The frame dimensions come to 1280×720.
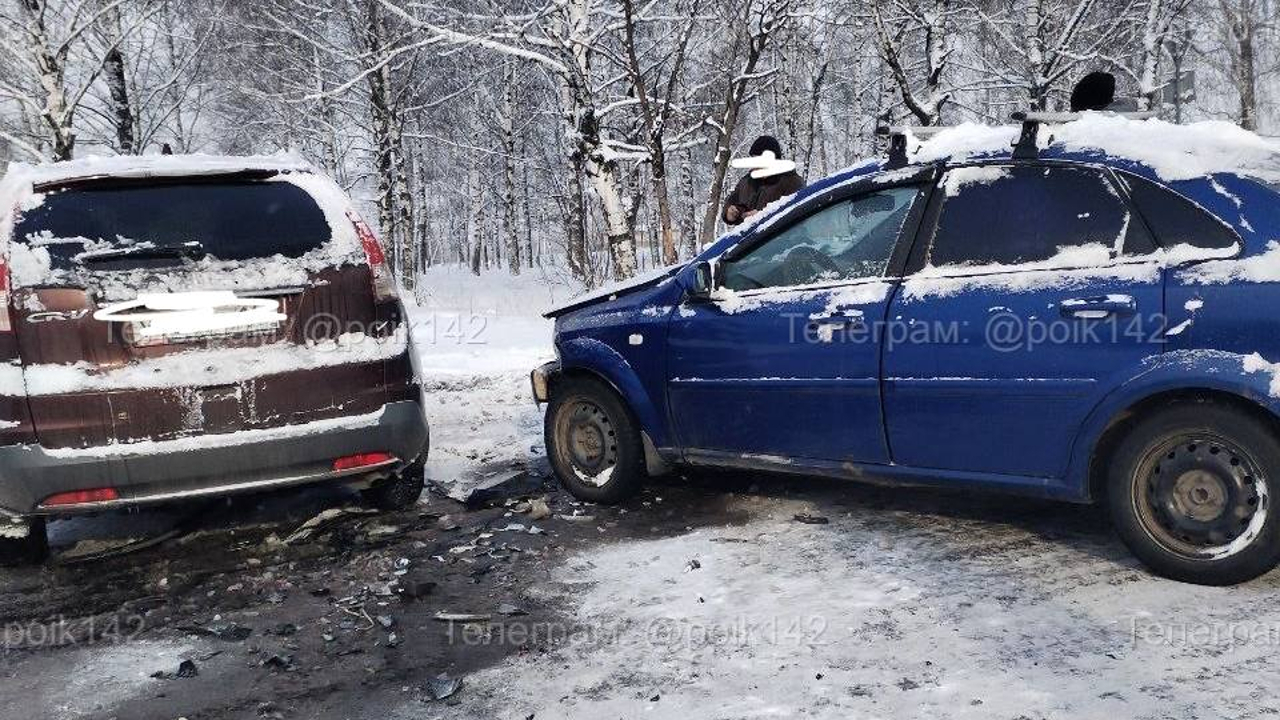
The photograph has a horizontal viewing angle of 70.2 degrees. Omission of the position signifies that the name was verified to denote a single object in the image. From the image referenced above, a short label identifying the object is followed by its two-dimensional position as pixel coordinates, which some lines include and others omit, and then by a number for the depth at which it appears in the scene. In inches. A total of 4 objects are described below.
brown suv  142.9
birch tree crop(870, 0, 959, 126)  541.6
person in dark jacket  303.0
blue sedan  123.3
